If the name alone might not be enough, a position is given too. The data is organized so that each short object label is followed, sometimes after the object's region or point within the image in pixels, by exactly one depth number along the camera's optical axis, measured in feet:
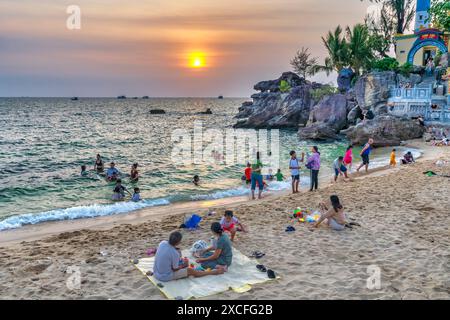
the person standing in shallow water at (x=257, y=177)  44.68
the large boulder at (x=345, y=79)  139.74
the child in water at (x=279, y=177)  55.06
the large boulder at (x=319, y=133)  112.57
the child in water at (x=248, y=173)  54.54
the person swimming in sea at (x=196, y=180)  57.45
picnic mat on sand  18.58
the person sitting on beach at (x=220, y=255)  21.36
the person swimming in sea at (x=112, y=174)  58.70
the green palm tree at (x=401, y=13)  146.00
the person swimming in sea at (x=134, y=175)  60.03
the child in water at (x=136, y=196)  46.09
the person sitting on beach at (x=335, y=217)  27.96
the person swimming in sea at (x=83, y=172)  64.39
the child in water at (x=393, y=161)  62.69
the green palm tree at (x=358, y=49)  140.77
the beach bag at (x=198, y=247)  23.27
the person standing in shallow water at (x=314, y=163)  44.32
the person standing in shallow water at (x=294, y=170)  44.66
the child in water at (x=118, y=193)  47.60
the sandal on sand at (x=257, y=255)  23.34
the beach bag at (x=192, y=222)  30.14
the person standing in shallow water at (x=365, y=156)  58.85
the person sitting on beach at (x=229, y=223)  25.85
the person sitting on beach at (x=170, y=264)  19.71
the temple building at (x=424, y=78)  95.81
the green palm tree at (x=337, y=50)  144.77
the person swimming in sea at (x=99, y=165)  65.87
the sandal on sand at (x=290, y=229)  28.48
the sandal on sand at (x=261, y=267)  20.95
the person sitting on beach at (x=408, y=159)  62.44
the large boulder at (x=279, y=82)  197.16
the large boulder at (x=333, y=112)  126.21
